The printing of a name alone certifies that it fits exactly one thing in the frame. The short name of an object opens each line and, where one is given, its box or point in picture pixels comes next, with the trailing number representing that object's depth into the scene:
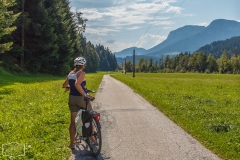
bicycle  6.56
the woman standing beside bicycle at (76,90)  6.62
